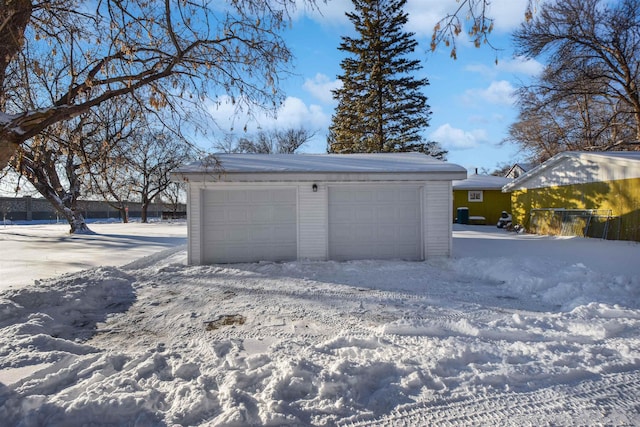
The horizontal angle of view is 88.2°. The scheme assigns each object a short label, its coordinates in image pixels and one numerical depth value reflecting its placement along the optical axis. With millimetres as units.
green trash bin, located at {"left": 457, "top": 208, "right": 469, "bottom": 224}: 19656
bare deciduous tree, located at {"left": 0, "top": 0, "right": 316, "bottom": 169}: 3771
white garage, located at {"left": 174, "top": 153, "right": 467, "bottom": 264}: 8141
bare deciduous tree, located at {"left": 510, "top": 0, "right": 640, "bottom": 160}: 14688
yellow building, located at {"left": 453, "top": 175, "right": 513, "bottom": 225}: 19562
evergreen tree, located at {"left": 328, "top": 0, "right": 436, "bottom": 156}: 20922
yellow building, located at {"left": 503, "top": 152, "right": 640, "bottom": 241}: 10141
